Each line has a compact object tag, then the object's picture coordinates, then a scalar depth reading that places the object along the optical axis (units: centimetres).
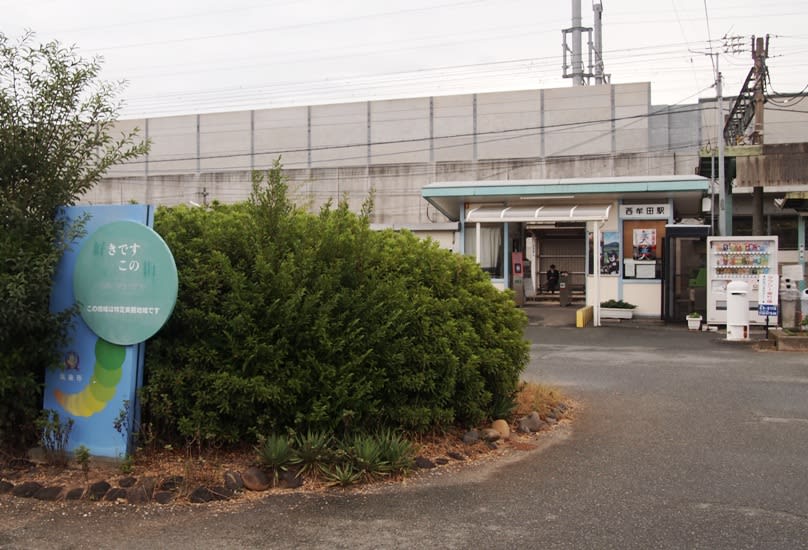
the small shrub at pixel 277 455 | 541
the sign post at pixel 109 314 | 550
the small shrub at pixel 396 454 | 560
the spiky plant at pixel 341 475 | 531
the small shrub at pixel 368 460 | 548
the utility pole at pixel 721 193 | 2505
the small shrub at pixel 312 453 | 546
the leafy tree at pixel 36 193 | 535
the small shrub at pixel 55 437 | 563
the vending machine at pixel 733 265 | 1712
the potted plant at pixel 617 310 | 1897
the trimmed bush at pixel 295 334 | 558
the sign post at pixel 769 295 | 1538
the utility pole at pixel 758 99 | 2230
